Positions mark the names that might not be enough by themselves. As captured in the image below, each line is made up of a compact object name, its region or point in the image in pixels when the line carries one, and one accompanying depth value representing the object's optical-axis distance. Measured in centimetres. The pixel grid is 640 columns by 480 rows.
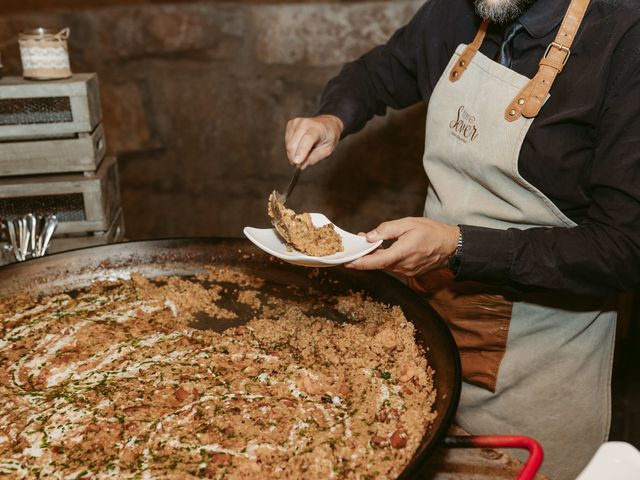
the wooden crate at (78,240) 202
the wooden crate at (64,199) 195
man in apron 135
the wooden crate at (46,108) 190
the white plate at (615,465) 78
